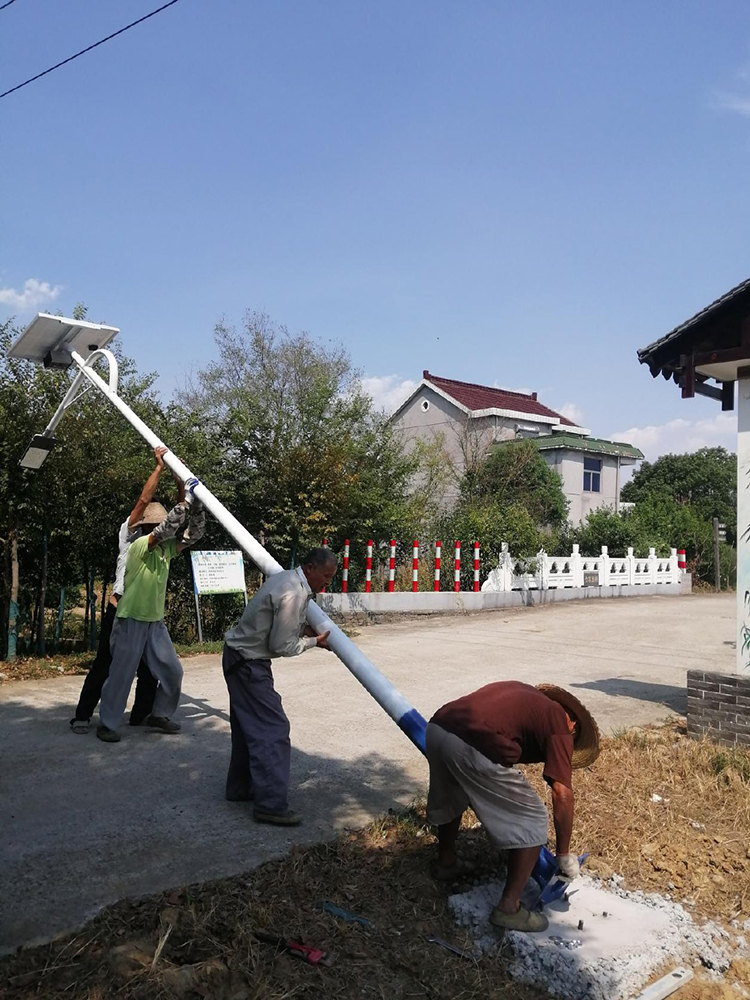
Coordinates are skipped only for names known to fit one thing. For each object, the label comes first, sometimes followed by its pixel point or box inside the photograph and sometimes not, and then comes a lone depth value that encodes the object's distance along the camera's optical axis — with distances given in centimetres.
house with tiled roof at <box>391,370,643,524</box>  3195
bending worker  383
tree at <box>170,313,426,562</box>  1481
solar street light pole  448
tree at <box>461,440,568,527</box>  2948
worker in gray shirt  488
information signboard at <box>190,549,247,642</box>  1176
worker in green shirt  645
